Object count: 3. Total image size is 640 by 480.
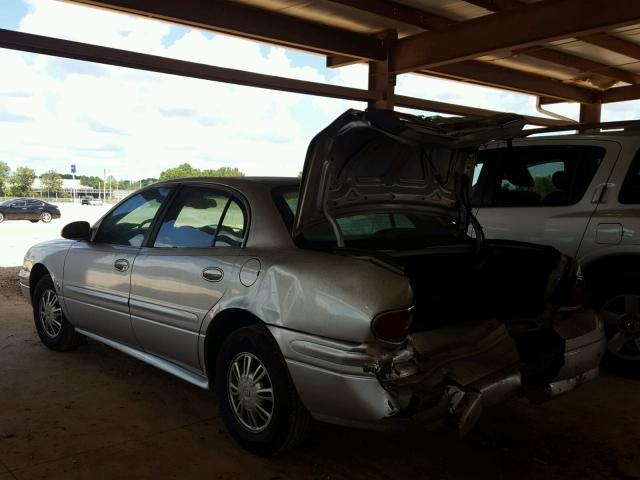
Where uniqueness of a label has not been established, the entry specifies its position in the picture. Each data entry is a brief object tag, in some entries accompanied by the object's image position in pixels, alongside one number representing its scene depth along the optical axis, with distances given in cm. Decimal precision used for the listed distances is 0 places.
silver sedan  260
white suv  443
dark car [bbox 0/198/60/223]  2774
